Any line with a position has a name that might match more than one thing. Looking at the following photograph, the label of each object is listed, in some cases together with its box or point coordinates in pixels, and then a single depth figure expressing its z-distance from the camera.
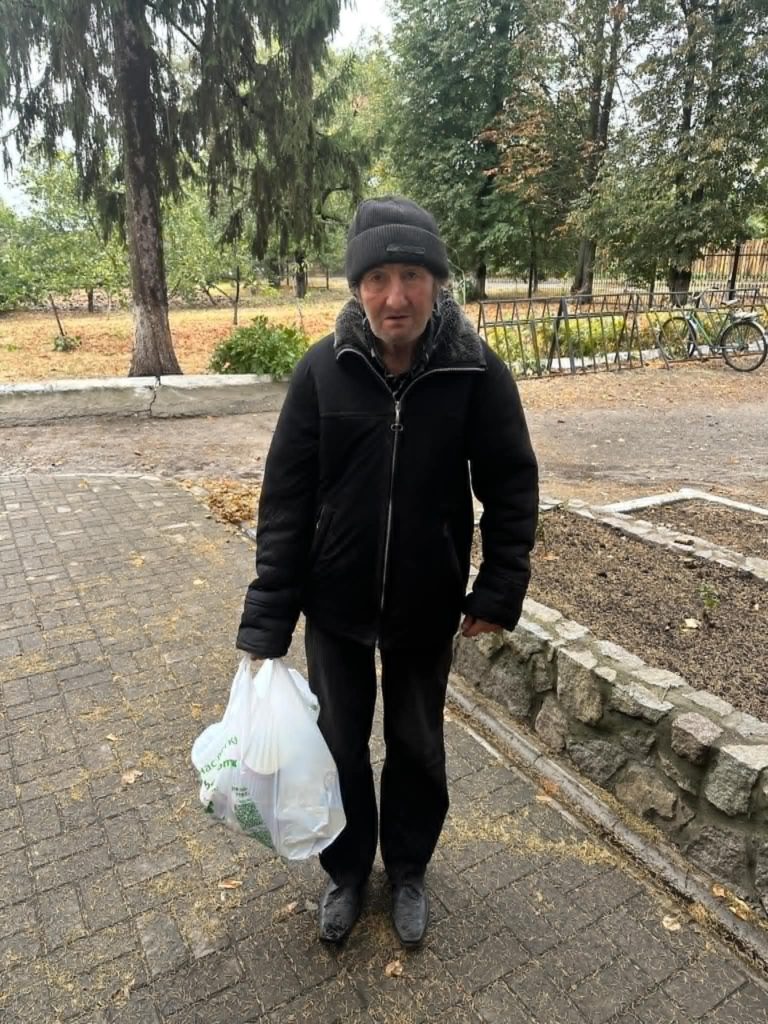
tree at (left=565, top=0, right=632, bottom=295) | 19.45
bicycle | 11.87
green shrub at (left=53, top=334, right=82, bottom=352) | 14.64
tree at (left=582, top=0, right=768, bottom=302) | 16.00
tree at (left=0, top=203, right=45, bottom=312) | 14.87
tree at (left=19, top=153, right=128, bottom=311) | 14.35
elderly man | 1.72
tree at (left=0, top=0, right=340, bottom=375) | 8.53
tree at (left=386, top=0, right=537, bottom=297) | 23.91
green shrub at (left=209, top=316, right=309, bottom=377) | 9.20
